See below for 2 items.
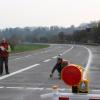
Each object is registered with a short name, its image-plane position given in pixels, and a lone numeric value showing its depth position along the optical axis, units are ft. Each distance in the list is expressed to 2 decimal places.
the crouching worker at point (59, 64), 59.66
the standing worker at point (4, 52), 66.13
